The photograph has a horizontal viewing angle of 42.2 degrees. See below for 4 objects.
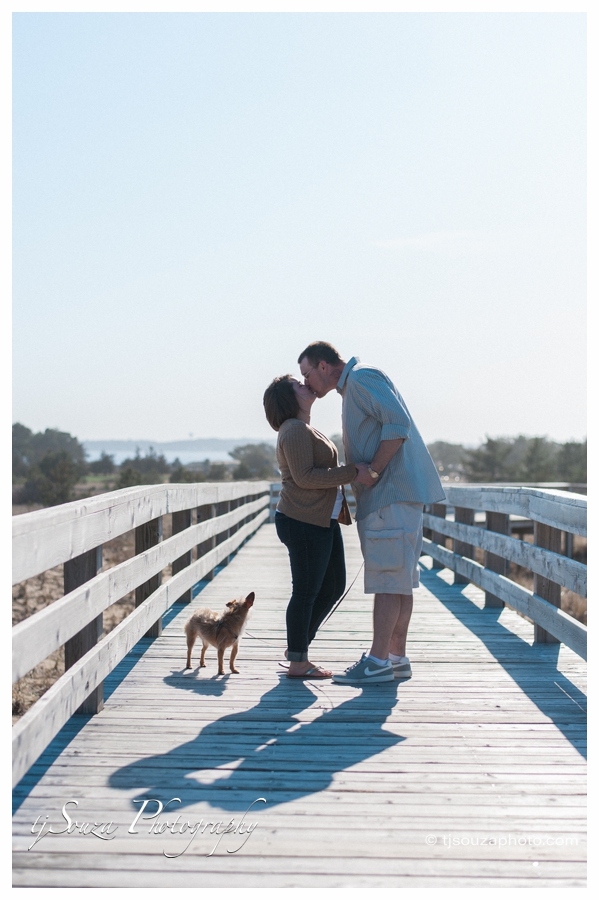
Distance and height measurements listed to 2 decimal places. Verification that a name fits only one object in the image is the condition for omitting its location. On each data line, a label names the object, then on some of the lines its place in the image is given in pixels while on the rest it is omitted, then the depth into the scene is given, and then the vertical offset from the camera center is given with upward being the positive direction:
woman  4.23 -0.18
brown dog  4.46 -0.90
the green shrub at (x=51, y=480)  34.19 -0.53
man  4.22 -0.08
